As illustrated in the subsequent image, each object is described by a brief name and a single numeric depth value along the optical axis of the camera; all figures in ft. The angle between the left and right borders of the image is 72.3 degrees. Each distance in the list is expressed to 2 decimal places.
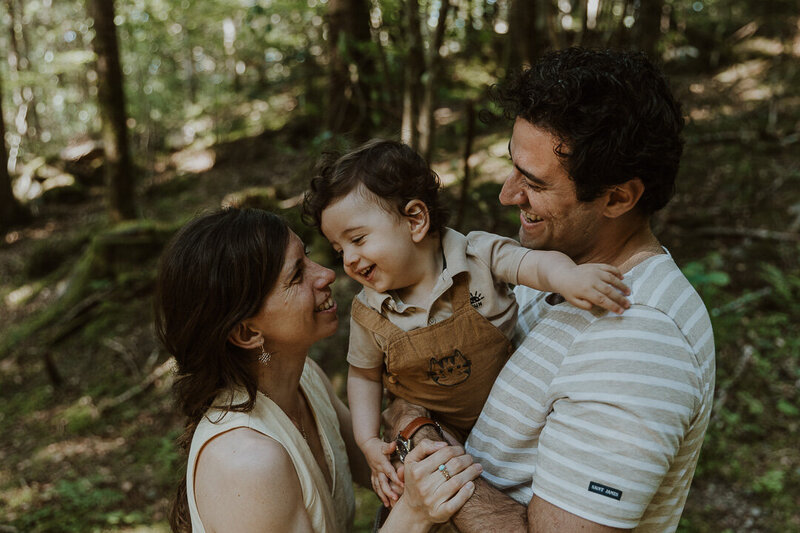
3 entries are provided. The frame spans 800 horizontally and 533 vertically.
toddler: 6.24
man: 4.57
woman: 5.41
